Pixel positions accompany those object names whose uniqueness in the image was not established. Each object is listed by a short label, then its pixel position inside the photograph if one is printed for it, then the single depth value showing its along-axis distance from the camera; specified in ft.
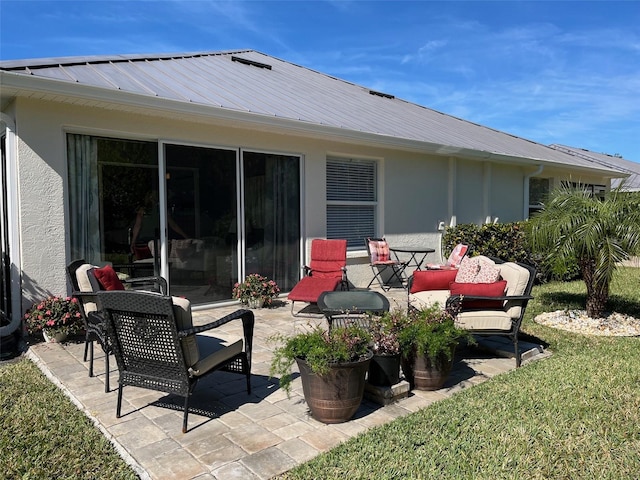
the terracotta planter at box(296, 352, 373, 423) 9.82
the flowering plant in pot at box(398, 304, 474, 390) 11.55
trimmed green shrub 29.99
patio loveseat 14.24
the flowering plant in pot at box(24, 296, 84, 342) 15.74
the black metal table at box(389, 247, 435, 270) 27.81
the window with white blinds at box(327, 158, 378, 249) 27.17
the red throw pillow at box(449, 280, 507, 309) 14.84
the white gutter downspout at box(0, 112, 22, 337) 16.48
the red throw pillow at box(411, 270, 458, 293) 18.20
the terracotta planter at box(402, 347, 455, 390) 11.89
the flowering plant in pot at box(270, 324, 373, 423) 9.75
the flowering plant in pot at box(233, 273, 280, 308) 22.11
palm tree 17.93
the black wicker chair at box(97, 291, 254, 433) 9.60
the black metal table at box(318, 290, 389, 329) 13.80
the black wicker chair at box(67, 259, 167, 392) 12.98
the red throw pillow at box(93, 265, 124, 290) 13.73
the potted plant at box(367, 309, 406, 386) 11.32
